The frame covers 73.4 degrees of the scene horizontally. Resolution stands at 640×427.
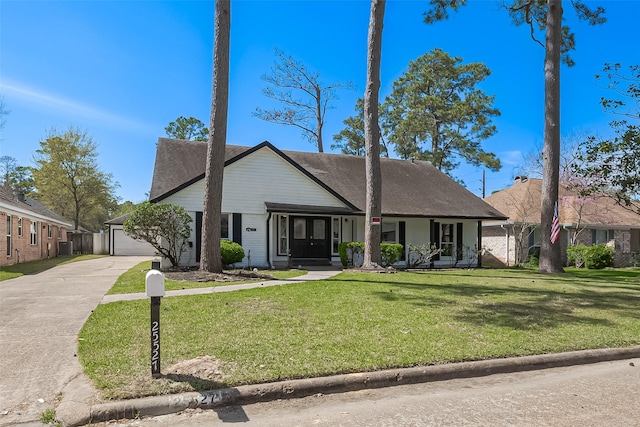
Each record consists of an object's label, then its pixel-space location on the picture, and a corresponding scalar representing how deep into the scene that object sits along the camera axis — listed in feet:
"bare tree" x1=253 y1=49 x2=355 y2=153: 104.81
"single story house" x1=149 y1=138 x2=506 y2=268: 60.13
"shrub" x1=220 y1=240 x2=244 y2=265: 53.11
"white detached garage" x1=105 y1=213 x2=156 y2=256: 109.38
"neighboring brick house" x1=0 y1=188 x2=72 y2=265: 63.82
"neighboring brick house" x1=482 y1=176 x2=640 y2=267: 82.58
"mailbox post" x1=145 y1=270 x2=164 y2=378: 14.70
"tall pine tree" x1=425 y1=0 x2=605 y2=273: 54.49
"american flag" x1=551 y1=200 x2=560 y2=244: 52.90
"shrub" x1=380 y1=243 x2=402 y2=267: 57.31
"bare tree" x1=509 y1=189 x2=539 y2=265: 80.12
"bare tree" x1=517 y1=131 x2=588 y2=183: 83.82
